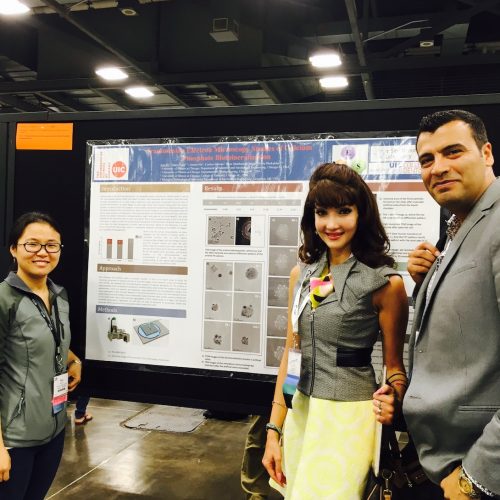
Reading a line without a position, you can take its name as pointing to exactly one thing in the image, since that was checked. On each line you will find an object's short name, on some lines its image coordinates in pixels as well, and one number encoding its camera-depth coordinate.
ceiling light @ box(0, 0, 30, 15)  4.19
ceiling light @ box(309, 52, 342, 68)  4.86
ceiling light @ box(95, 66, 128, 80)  5.52
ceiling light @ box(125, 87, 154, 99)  6.40
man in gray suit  1.05
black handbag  1.33
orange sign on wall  2.10
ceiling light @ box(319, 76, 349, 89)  5.72
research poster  1.76
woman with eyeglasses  1.76
